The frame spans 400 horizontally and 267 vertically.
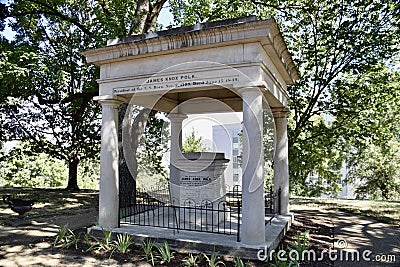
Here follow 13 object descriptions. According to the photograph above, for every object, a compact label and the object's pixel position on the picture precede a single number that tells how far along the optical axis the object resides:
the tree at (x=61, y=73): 11.01
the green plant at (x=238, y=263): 4.68
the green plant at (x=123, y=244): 5.77
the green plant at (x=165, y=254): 5.29
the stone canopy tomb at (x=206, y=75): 5.63
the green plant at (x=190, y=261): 5.07
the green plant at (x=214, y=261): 4.94
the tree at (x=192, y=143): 17.99
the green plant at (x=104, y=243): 5.91
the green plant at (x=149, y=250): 5.31
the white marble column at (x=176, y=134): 9.99
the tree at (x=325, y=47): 13.02
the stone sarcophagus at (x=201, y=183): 7.58
